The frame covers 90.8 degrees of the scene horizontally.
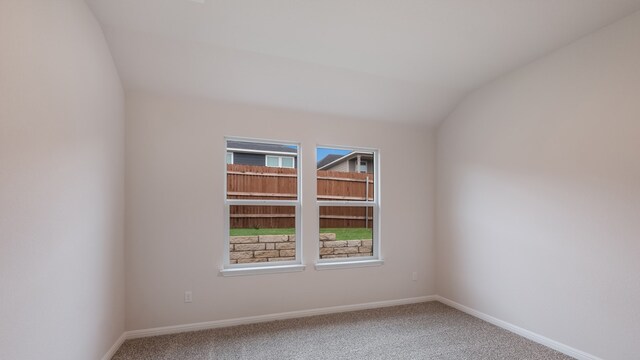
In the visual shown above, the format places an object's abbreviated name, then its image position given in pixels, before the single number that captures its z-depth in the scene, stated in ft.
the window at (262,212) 11.35
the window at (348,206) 12.64
